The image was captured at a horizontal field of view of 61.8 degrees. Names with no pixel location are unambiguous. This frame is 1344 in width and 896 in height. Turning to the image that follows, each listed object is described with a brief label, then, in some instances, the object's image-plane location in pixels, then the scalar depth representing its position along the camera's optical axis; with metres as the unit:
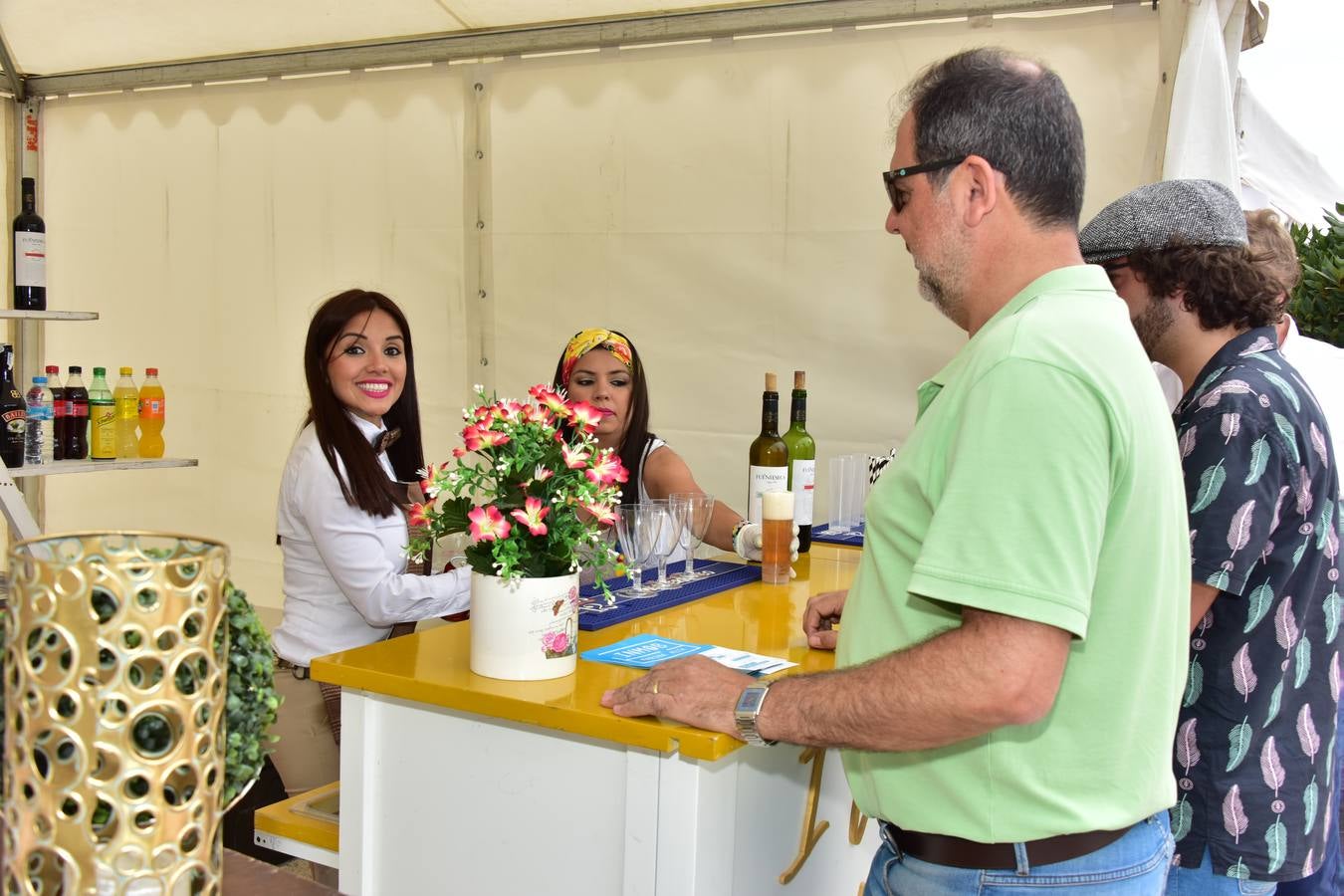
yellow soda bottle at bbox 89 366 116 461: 4.00
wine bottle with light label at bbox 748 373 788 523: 2.58
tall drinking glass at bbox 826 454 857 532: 3.31
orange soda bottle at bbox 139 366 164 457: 4.18
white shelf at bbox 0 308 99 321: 3.64
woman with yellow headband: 3.23
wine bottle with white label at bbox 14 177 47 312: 3.71
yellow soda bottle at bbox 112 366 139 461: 4.12
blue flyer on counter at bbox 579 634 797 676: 1.72
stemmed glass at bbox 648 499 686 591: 2.13
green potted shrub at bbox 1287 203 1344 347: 3.19
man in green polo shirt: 1.08
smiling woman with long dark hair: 2.42
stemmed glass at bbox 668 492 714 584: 2.18
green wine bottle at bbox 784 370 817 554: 2.69
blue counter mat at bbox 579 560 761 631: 2.03
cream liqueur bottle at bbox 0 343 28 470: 3.60
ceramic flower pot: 1.60
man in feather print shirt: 1.50
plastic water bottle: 3.66
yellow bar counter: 1.54
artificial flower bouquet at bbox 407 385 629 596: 1.58
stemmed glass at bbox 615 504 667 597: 2.13
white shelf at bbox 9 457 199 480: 3.60
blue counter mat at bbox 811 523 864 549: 3.09
